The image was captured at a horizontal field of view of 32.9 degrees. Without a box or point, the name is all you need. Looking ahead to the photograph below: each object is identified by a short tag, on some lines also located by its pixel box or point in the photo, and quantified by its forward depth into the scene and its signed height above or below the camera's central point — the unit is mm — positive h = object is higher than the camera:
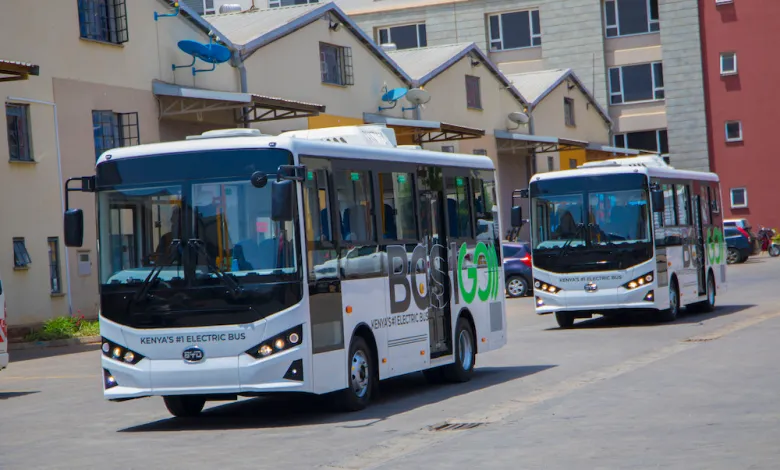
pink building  62219 +5277
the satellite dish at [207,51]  31375 +4682
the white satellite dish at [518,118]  51031 +4189
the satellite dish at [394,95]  41406 +4398
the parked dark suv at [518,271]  37469 -1257
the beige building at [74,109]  27250 +3281
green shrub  26141 -1436
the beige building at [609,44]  63781 +8795
